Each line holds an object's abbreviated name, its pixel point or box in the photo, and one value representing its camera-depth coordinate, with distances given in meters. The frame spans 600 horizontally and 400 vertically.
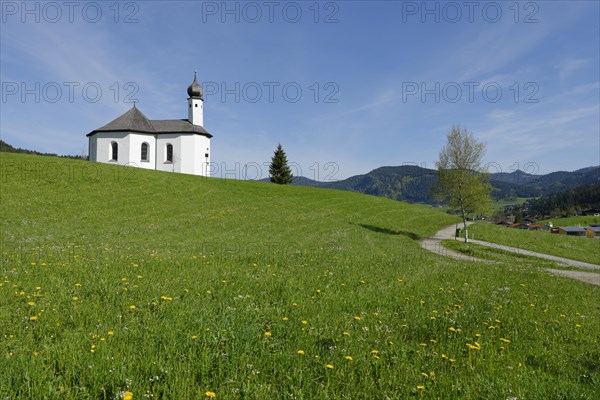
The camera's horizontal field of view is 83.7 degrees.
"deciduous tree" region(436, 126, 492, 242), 36.91
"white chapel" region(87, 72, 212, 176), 71.06
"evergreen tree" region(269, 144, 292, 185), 85.75
